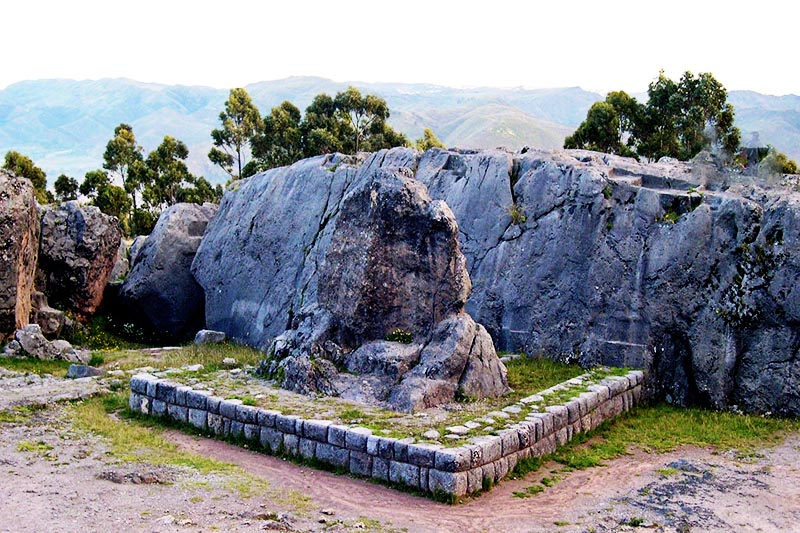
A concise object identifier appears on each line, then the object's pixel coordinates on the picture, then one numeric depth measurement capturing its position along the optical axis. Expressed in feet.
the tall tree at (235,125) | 157.99
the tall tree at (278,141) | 150.20
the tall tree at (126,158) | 156.35
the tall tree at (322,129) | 144.46
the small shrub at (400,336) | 49.55
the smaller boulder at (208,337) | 76.28
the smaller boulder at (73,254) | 81.76
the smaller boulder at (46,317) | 76.23
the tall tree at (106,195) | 133.28
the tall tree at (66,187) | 138.82
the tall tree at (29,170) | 123.13
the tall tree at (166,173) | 154.40
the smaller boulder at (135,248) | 93.27
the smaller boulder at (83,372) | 60.03
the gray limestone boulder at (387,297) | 48.11
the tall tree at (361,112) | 150.82
